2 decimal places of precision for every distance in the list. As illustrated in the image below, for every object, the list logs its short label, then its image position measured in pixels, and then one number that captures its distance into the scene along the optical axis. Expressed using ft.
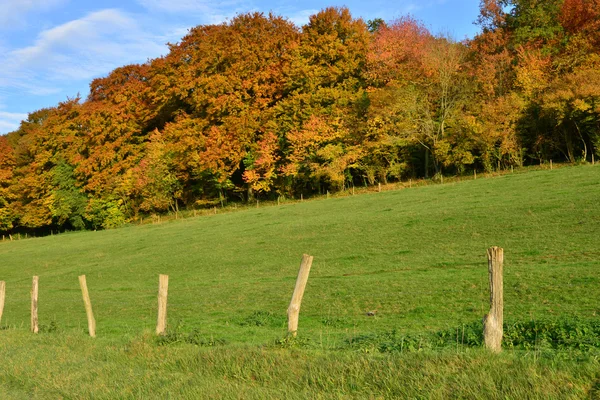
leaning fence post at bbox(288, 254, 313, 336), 29.09
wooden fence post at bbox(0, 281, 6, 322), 54.90
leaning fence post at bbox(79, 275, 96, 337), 43.14
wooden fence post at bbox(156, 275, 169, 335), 35.78
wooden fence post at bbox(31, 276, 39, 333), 48.08
